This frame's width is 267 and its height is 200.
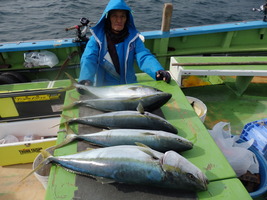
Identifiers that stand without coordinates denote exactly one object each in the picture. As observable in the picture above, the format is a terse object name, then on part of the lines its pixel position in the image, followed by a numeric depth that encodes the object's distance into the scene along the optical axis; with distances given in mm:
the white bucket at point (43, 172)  2618
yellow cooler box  3307
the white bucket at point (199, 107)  3460
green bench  3836
